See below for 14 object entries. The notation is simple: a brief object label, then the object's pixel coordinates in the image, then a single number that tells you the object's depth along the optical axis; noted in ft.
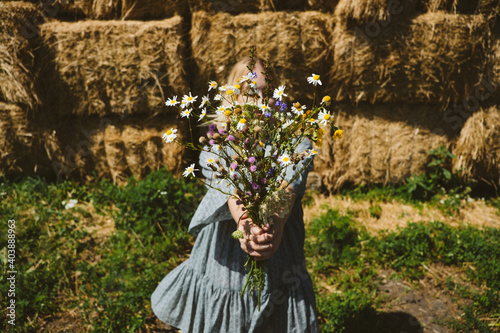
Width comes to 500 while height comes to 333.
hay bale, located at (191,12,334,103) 11.16
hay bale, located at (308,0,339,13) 11.41
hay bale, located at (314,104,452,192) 12.62
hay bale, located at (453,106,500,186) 12.37
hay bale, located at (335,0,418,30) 10.85
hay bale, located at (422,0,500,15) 11.28
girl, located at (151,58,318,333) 6.26
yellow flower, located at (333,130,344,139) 4.45
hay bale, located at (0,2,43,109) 10.74
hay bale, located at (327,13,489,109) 11.29
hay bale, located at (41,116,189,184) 12.62
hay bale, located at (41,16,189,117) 11.17
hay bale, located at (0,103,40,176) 12.11
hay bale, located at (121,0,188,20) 11.28
